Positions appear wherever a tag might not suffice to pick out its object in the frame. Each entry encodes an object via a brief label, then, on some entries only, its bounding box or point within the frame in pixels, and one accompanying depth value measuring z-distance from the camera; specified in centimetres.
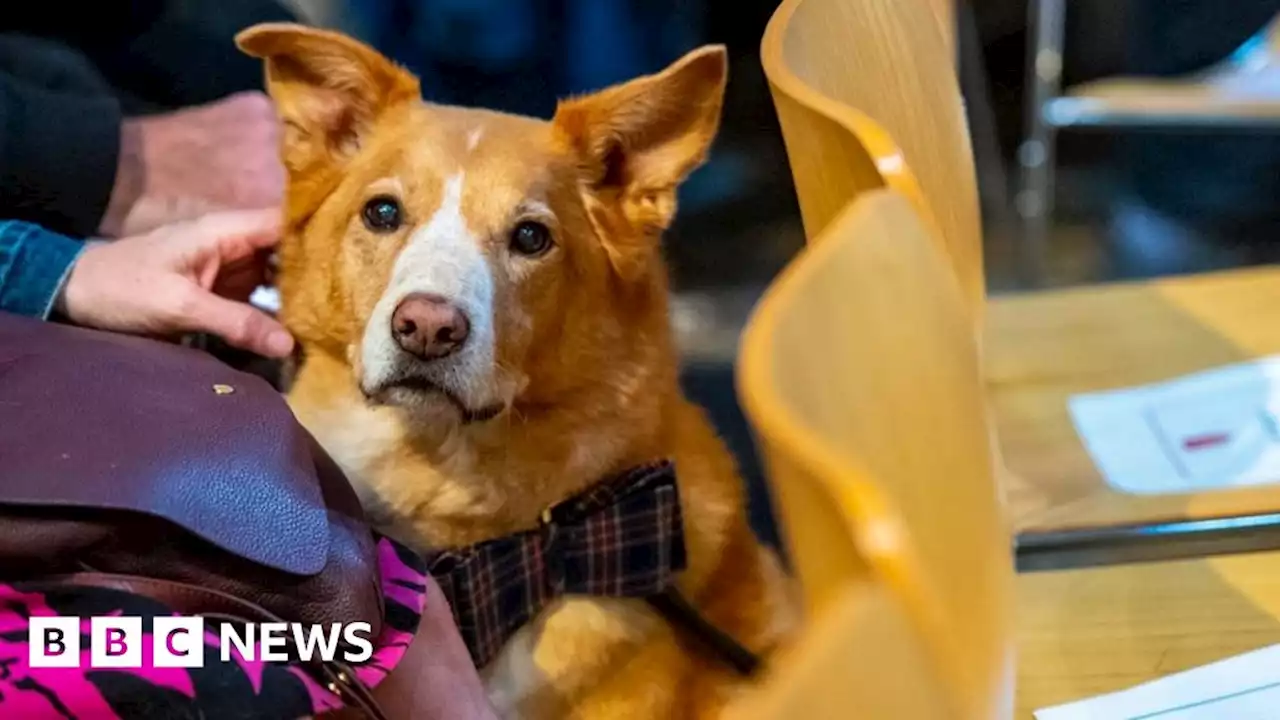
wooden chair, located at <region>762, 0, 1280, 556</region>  111
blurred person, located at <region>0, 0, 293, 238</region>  140
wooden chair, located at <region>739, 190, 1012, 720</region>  69
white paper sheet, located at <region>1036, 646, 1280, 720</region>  122
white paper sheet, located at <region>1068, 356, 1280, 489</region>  137
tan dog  137
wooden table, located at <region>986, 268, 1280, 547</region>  134
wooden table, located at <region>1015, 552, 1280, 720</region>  124
